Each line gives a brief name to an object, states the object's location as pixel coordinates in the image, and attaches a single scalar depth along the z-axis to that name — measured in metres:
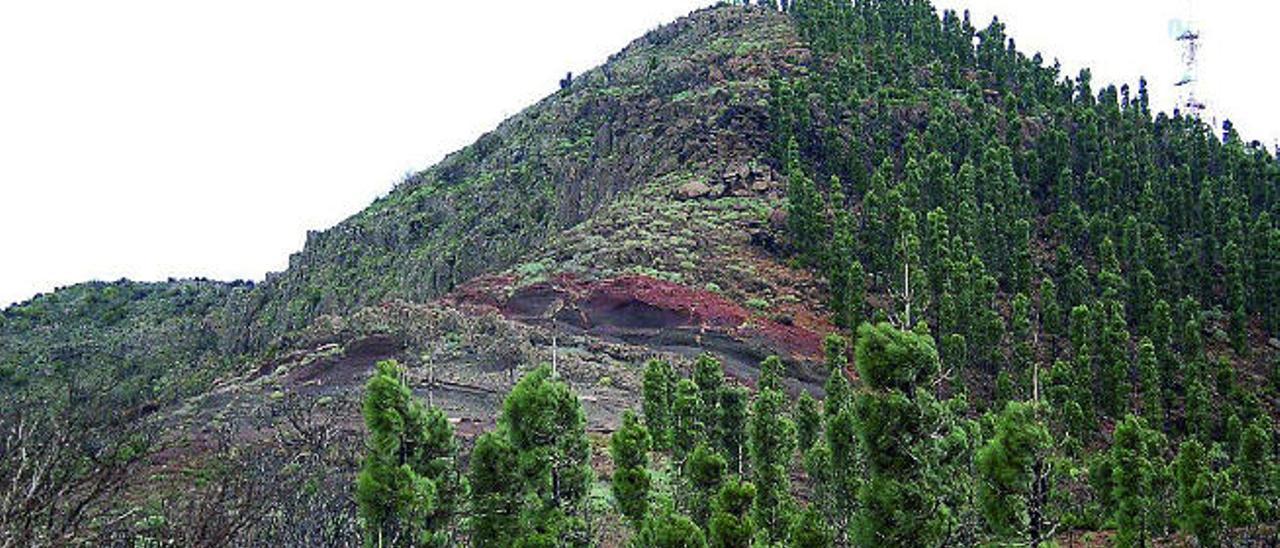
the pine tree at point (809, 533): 23.14
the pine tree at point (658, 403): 37.72
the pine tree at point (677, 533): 22.70
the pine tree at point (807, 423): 36.28
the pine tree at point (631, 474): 27.14
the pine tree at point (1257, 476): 34.84
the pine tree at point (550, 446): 26.08
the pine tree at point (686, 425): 32.56
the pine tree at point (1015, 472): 21.17
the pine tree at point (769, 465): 29.03
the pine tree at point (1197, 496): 32.09
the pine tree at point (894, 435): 19.88
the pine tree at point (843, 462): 29.20
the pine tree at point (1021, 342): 50.44
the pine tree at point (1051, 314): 52.94
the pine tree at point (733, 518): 23.20
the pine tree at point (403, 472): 23.53
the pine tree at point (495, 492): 25.91
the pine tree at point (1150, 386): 46.62
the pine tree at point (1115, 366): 47.41
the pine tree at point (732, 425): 33.25
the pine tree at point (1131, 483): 32.06
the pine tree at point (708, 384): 34.09
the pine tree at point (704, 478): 26.77
